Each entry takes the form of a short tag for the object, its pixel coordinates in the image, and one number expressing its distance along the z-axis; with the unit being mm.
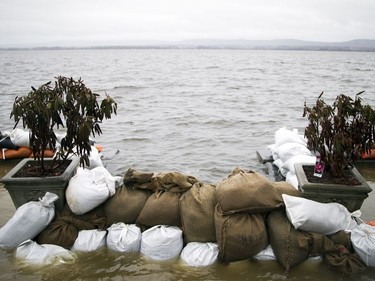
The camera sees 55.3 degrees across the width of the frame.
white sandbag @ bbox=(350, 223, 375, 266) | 3061
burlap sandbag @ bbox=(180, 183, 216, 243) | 3293
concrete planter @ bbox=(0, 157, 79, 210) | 3402
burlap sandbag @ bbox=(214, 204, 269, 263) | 3084
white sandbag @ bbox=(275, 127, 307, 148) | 5727
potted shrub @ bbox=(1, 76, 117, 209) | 3180
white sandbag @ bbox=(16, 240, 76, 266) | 3199
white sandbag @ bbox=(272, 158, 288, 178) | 5332
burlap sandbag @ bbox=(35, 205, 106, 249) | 3393
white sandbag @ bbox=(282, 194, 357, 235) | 3070
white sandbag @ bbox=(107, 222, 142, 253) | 3361
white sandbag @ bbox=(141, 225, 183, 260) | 3268
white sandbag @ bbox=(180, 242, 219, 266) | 3189
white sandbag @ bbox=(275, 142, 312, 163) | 5328
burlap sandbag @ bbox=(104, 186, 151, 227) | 3500
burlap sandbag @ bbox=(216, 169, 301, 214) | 3141
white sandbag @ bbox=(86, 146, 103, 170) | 5246
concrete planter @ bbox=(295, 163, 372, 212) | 3207
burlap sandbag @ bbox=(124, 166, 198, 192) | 3521
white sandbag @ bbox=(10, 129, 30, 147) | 6304
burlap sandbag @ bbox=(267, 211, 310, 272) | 3084
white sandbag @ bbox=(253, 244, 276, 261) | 3225
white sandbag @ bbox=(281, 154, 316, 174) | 4844
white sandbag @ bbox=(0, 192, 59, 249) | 3299
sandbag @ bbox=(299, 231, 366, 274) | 3062
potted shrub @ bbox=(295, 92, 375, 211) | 3209
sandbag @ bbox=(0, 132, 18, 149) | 6363
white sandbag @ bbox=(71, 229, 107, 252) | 3391
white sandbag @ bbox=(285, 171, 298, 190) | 4395
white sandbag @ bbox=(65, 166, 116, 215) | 3350
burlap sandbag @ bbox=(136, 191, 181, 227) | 3404
